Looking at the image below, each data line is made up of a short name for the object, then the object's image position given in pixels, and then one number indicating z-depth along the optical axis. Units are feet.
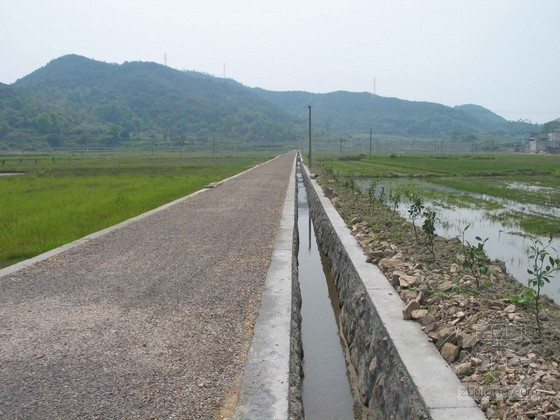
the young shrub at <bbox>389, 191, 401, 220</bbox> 36.94
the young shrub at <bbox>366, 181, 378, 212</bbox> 42.12
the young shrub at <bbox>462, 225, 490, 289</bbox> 17.01
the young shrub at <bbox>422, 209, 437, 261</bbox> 22.90
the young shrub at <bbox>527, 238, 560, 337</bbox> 12.50
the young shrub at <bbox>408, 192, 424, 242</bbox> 29.91
